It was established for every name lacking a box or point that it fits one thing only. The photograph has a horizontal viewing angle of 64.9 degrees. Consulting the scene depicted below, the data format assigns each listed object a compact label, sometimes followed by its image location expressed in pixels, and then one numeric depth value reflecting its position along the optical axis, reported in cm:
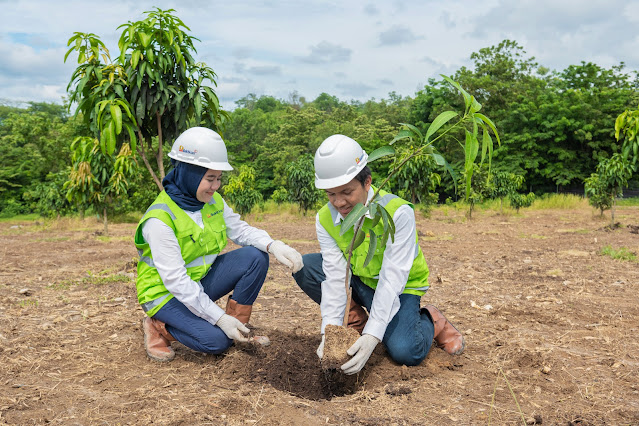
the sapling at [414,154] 207
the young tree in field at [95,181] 1026
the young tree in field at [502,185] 1616
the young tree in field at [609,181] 1120
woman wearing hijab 267
